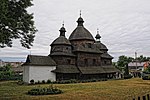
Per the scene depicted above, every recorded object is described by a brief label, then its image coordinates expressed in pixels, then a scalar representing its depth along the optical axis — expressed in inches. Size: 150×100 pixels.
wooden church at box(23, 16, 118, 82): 1701.5
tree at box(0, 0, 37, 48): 702.5
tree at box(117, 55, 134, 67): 3565.2
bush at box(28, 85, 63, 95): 981.8
